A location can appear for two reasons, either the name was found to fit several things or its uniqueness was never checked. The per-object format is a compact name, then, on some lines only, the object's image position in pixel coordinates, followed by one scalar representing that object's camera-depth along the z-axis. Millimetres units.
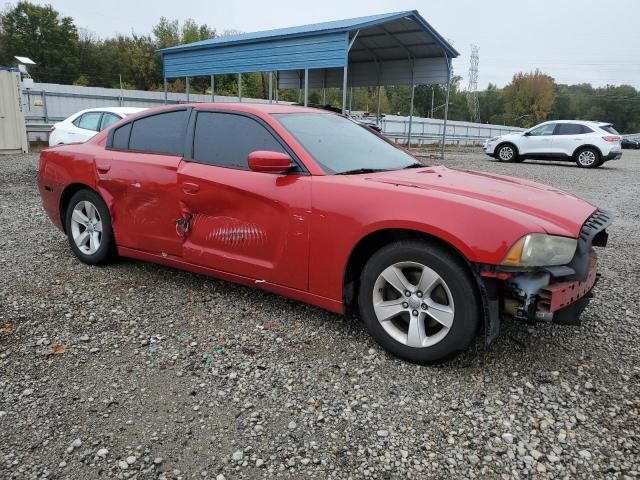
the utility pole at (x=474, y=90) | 78000
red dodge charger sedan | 2691
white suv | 16703
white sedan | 10625
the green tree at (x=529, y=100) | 73500
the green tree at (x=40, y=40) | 47781
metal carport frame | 14336
